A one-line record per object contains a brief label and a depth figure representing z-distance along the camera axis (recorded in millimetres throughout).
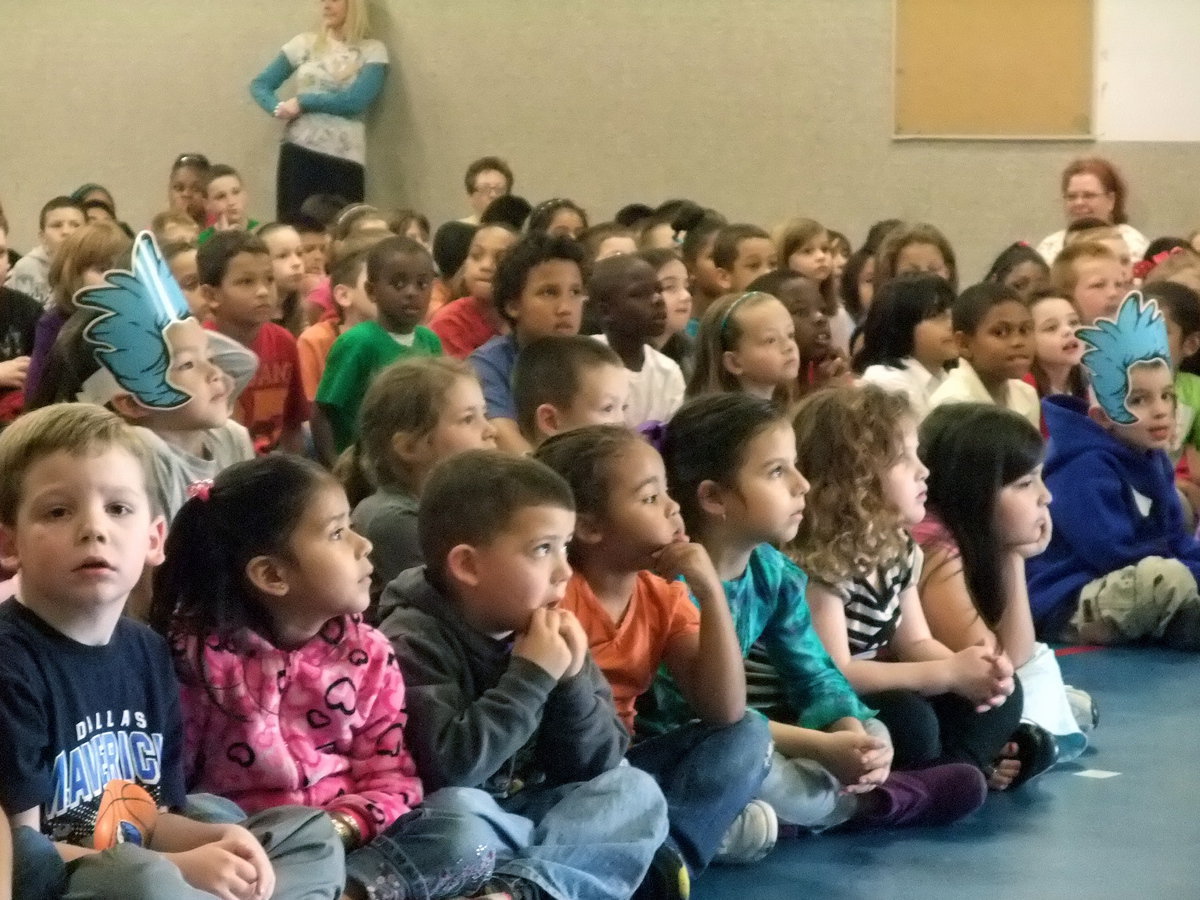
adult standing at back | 9359
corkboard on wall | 8508
